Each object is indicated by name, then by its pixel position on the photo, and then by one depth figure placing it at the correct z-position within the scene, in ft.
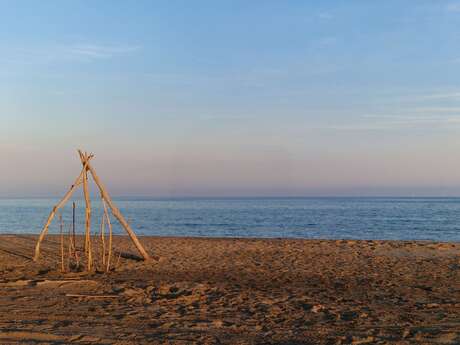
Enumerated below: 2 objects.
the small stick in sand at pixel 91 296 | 26.96
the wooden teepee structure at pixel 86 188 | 39.70
